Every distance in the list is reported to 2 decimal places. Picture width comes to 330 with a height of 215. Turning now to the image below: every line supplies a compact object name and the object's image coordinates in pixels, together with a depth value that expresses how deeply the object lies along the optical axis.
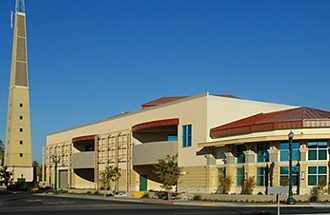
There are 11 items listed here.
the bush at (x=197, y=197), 44.12
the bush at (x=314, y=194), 37.97
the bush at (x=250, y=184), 42.94
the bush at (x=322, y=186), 39.81
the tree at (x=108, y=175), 56.59
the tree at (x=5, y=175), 87.88
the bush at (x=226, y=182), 44.94
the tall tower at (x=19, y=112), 92.38
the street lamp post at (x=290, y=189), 35.97
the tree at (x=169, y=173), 45.75
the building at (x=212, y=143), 41.31
